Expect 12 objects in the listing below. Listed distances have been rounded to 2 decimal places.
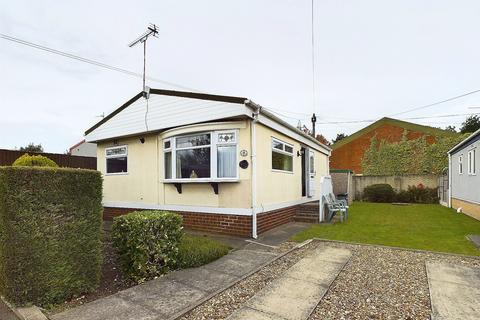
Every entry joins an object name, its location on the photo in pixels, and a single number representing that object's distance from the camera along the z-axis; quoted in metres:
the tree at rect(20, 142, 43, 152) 35.87
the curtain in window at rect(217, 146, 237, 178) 7.73
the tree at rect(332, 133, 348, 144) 47.22
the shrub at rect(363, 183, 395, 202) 18.69
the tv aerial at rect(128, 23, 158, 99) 10.45
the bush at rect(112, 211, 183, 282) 4.50
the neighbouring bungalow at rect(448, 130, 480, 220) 11.09
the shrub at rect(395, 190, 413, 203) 18.44
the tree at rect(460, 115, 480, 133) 29.97
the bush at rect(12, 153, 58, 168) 8.12
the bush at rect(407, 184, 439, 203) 18.25
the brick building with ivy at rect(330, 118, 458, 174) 21.52
